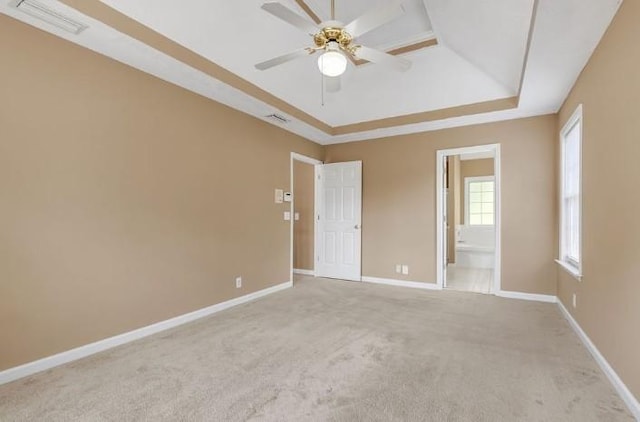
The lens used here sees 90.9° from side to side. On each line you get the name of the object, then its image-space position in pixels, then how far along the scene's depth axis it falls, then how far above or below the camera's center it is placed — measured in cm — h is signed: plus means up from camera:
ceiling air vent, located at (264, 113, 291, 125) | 438 +132
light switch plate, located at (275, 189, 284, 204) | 483 +23
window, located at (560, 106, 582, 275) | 340 +18
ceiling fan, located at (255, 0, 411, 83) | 194 +119
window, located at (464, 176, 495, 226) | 873 +30
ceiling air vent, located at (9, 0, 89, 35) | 210 +137
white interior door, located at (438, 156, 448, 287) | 494 -15
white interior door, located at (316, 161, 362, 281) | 559 -19
